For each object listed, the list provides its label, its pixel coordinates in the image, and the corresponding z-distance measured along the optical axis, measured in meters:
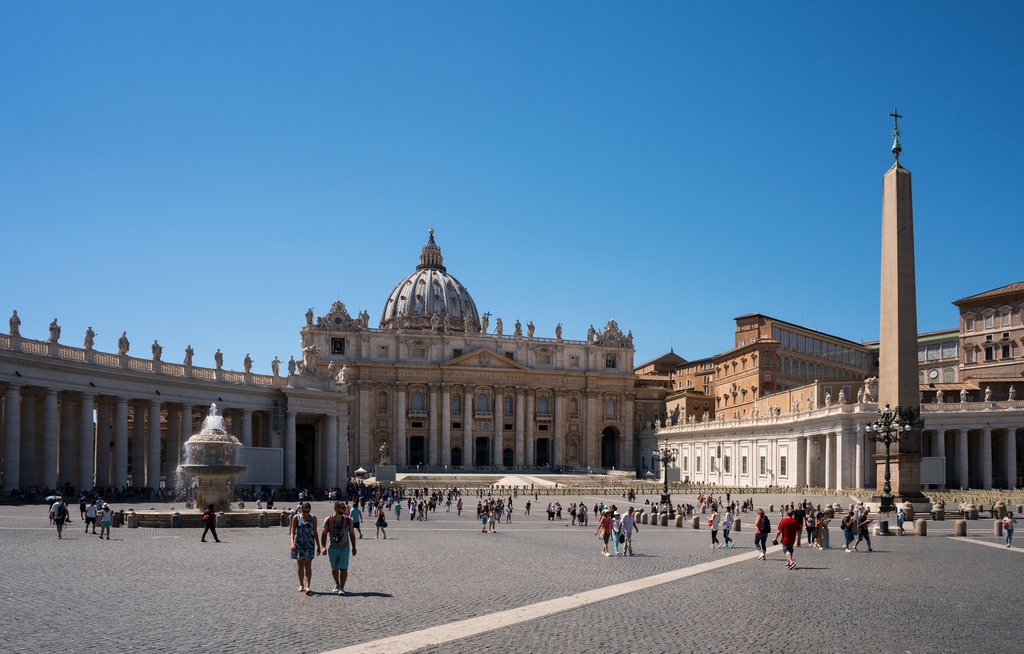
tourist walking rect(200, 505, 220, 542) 21.75
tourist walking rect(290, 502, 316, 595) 12.90
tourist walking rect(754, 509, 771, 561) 18.77
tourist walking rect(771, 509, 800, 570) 17.48
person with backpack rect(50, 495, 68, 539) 22.19
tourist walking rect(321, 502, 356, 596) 12.83
